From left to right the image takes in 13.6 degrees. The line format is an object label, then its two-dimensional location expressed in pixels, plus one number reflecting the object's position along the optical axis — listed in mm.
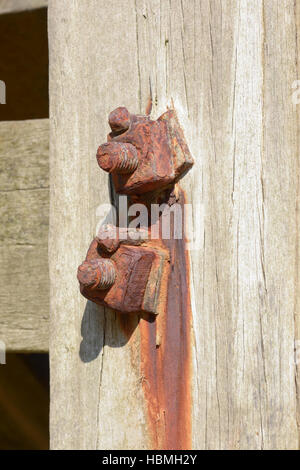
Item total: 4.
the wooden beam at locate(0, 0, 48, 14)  1031
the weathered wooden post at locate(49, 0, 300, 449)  904
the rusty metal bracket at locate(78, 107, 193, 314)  910
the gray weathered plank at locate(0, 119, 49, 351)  1018
